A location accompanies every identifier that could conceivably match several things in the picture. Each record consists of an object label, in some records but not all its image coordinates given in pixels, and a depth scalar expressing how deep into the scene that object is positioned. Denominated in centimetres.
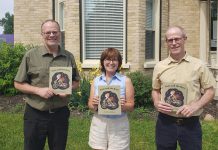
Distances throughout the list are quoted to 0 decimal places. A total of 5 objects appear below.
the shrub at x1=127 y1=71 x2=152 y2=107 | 531
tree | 5030
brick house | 596
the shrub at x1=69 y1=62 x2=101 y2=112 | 530
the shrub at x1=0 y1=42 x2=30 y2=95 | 661
